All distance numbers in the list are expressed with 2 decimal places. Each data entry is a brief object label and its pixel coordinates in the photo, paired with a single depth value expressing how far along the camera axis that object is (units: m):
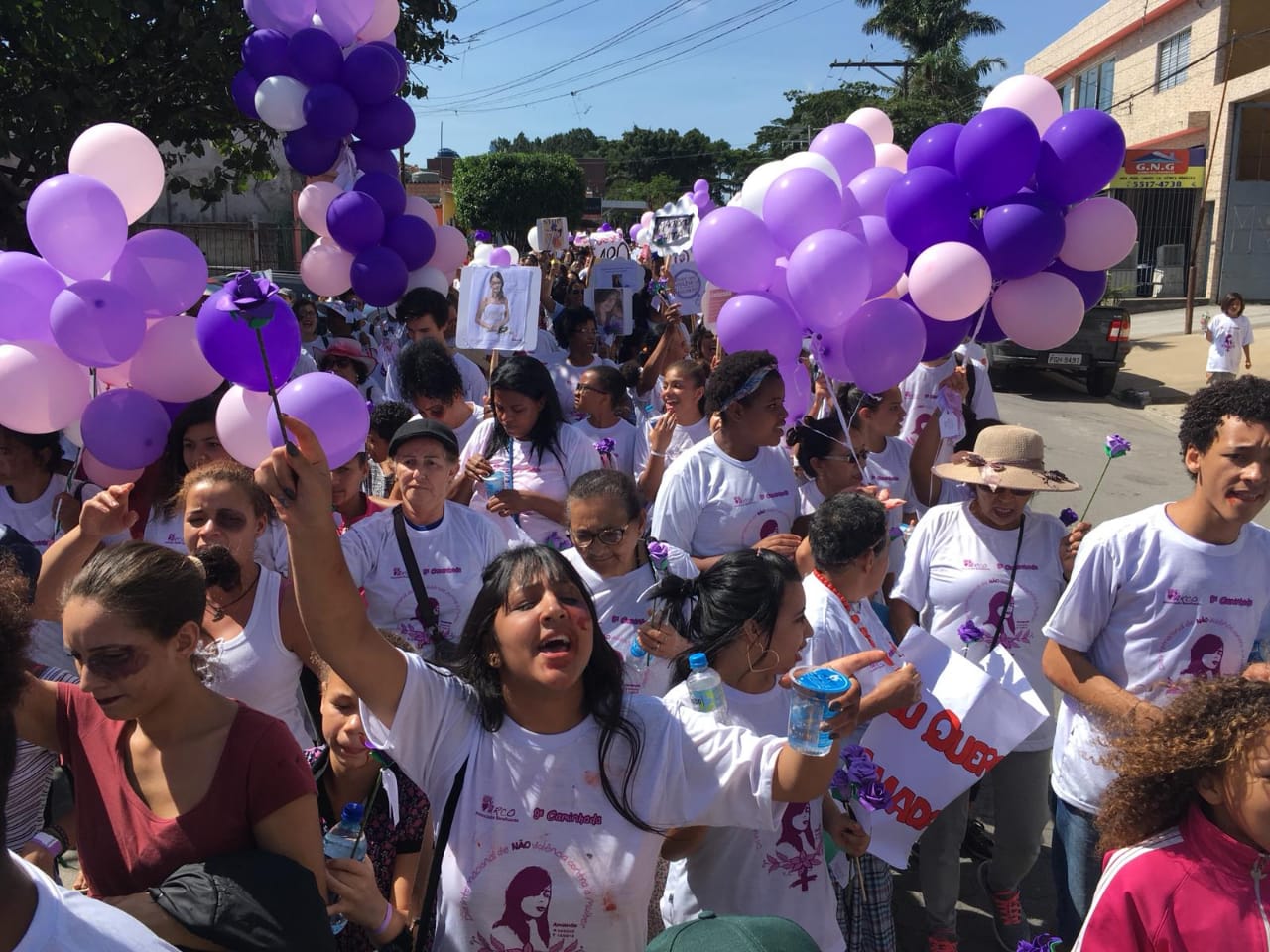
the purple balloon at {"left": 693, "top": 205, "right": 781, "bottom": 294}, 4.96
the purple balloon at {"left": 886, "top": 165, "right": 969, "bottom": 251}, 4.91
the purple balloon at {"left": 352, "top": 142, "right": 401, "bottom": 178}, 7.38
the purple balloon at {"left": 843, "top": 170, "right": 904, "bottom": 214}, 5.29
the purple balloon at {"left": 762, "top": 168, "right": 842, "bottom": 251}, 4.91
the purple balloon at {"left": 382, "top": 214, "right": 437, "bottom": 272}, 7.00
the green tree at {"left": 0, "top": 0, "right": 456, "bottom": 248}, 8.10
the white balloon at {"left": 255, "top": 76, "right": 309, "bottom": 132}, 6.74
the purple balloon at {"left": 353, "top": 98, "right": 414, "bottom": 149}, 7.20
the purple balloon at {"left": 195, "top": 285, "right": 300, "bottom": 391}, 2.62
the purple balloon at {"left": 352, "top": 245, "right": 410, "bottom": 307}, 6.78
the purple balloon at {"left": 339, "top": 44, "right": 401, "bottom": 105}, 6.90
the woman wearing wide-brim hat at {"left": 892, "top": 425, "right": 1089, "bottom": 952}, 3.59
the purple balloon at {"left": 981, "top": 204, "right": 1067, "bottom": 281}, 4.84
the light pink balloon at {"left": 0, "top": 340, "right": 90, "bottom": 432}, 3.59
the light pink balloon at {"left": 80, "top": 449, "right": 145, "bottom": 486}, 3.76
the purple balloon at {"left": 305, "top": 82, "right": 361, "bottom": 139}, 6.81
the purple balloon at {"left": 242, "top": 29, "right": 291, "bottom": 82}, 6.82
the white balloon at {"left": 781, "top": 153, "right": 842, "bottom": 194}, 5.44
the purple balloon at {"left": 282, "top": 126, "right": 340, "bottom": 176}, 7.08
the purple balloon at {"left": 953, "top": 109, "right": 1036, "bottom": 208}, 4.84
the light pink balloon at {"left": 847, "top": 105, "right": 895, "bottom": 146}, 6.53
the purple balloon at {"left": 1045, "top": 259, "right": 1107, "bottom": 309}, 5.39
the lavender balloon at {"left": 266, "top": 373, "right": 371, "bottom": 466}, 2.99
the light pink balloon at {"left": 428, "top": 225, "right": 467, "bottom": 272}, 7.50
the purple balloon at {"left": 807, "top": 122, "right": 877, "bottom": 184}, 5.85
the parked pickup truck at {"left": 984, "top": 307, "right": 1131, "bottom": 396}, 15.32
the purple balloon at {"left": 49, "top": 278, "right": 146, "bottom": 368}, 3.58
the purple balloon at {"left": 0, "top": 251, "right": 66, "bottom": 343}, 3.69
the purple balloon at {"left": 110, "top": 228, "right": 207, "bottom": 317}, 3.81
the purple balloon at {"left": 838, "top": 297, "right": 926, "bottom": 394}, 4.58
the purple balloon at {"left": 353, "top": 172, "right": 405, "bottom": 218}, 7.08
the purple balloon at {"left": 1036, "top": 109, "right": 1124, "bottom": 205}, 4.94
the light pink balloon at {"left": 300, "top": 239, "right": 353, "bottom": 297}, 6.95
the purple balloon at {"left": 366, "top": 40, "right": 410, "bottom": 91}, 7.06
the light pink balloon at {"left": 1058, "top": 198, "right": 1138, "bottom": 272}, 5.13
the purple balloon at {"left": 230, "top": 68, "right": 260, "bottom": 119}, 7.09
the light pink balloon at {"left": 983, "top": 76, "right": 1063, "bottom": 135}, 5.47
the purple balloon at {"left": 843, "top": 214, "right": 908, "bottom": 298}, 5.00
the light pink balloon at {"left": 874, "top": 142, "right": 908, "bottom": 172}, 6.24
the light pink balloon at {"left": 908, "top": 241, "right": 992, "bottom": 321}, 4.71
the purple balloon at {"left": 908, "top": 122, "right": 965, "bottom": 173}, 5.19
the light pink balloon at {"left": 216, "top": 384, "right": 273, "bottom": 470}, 3.09
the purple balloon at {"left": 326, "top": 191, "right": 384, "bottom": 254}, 6.76
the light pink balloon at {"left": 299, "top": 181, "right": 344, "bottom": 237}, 7.08
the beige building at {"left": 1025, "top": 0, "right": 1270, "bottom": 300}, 25.33
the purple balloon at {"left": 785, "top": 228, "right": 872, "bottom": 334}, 4.54
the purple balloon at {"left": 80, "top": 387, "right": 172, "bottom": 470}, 3.67
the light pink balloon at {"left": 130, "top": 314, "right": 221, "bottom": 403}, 3.84
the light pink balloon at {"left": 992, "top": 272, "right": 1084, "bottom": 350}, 5.03
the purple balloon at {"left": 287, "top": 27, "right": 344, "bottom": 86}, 6.75
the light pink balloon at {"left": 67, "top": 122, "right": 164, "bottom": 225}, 4.15
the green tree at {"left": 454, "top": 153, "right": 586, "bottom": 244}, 42.91
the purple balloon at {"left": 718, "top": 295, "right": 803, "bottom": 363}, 4.80
